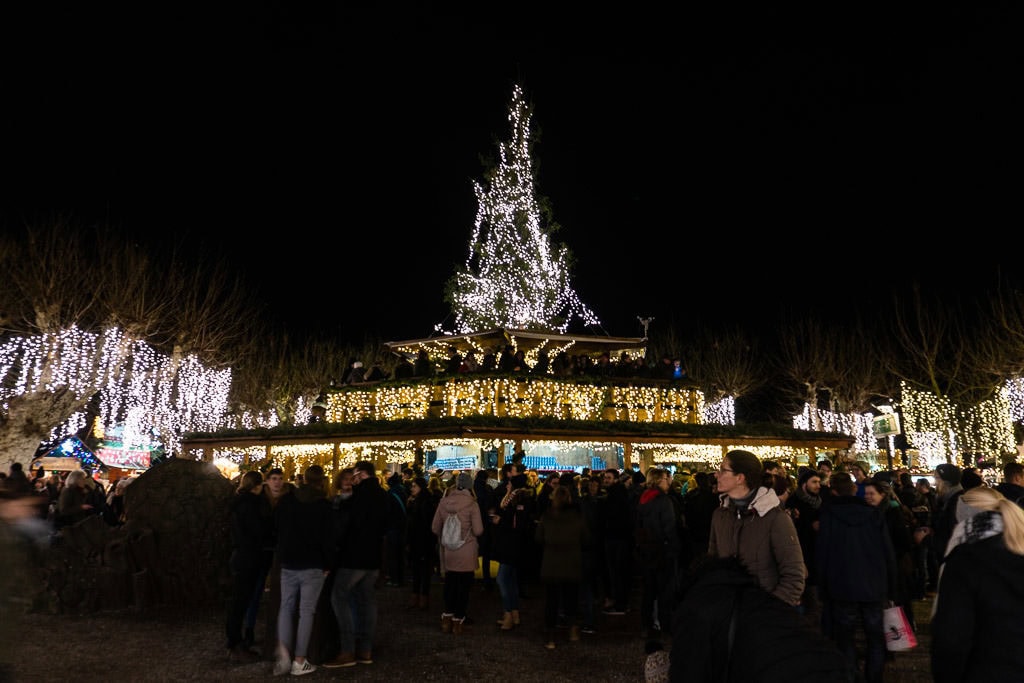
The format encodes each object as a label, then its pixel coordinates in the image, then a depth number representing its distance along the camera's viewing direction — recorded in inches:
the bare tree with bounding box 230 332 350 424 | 1720.0
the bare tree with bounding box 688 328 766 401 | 1838.1
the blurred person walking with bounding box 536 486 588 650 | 340.2
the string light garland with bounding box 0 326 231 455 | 1088.2
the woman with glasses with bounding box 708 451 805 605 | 177.5
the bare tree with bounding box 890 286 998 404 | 1296.8
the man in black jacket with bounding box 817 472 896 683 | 239.3
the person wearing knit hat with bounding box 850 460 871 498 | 413.6
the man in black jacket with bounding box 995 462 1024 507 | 294.7
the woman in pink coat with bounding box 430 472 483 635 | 357.1
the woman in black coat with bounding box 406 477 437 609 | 437.1
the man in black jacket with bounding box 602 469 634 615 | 404.8
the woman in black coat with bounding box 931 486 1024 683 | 119.8
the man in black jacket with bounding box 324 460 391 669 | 296.2
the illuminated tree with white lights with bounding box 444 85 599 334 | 1175.0
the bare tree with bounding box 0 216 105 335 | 988.6
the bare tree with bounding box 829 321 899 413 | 1694.1
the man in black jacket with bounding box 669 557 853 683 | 91.4
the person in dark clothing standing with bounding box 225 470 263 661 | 308.8
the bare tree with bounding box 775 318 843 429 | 1673.2
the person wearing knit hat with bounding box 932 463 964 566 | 327.3
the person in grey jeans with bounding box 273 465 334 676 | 282.8
